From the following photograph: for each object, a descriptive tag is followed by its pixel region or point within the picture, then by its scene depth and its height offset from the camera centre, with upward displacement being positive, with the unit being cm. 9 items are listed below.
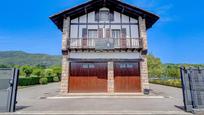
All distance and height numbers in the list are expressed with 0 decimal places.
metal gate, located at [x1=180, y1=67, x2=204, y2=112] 473 -91
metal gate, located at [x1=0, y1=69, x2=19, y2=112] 482 -97
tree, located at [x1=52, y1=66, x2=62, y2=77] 3124 -111
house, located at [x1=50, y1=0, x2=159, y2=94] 979 +119
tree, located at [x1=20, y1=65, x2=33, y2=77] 2596 -63
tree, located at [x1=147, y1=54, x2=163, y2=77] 2705 +15
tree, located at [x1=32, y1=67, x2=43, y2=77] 2640 -114
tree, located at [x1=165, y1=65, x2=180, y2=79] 2567 -149
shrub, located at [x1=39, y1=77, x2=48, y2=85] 2191 -268
